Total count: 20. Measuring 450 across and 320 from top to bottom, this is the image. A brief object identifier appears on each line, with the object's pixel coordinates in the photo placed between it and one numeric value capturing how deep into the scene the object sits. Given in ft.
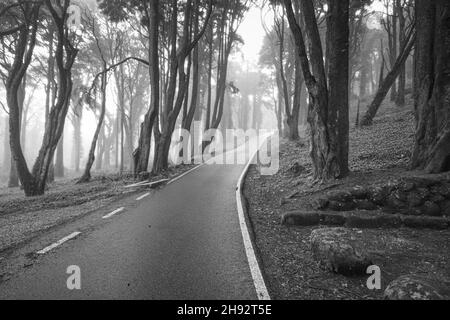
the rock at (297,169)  39.31
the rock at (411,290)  12.05
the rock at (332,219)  22.67
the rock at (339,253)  15.97
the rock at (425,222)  20.03
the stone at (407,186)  22.13
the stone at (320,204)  24.60
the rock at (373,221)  21.29
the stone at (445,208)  20.86
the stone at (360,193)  23.71
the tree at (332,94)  30.04
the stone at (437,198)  21.14
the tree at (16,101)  45.65
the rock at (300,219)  23.68
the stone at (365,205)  23.13
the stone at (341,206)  23.79
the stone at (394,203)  22.12
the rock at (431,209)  21.11
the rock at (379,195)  22.92
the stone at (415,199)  21.62
